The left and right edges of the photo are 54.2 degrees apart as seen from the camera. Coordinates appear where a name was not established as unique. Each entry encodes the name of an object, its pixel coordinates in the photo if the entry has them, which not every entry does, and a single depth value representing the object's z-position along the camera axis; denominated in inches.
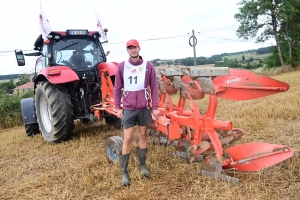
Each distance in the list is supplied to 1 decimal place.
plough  114.9
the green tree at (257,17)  909.9
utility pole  934.5
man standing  129.6
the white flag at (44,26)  207.2
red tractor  202.7
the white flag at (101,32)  241.9
